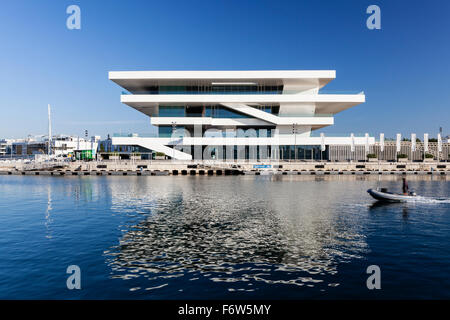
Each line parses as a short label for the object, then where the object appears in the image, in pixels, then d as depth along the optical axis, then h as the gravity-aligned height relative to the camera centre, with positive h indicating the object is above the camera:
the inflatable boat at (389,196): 28.91 -3.45
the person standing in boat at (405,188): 29.42 -2.83
